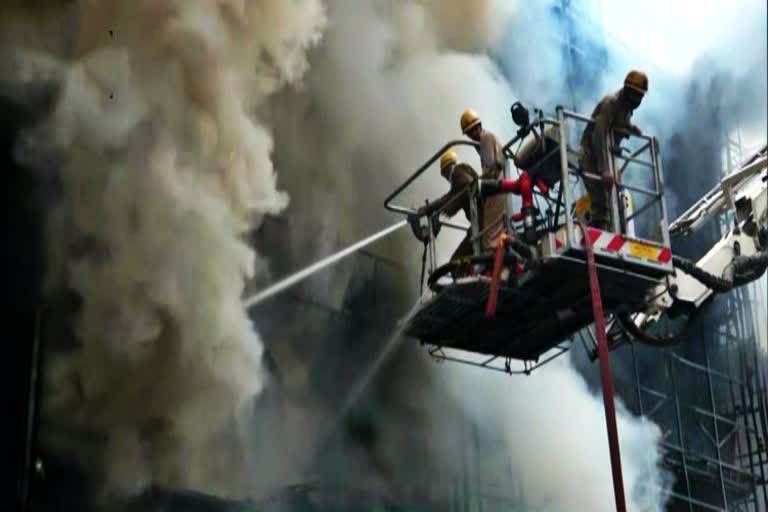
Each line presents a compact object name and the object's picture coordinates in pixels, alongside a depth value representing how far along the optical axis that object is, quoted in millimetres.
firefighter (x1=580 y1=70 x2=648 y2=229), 7461
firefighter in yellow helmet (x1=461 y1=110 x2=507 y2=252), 7461
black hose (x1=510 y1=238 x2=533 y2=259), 7066
